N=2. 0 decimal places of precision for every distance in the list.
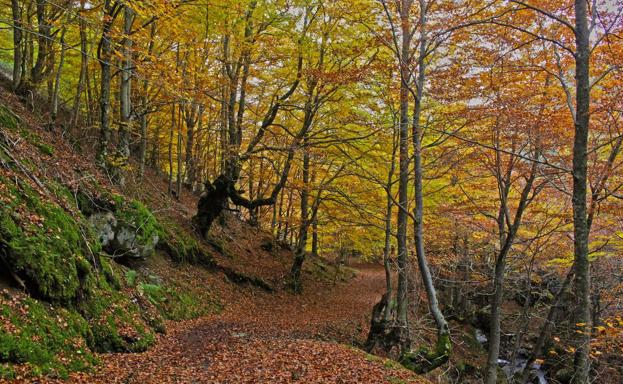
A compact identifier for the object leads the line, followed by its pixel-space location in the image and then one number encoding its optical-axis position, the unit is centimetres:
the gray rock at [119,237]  900
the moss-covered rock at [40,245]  528
